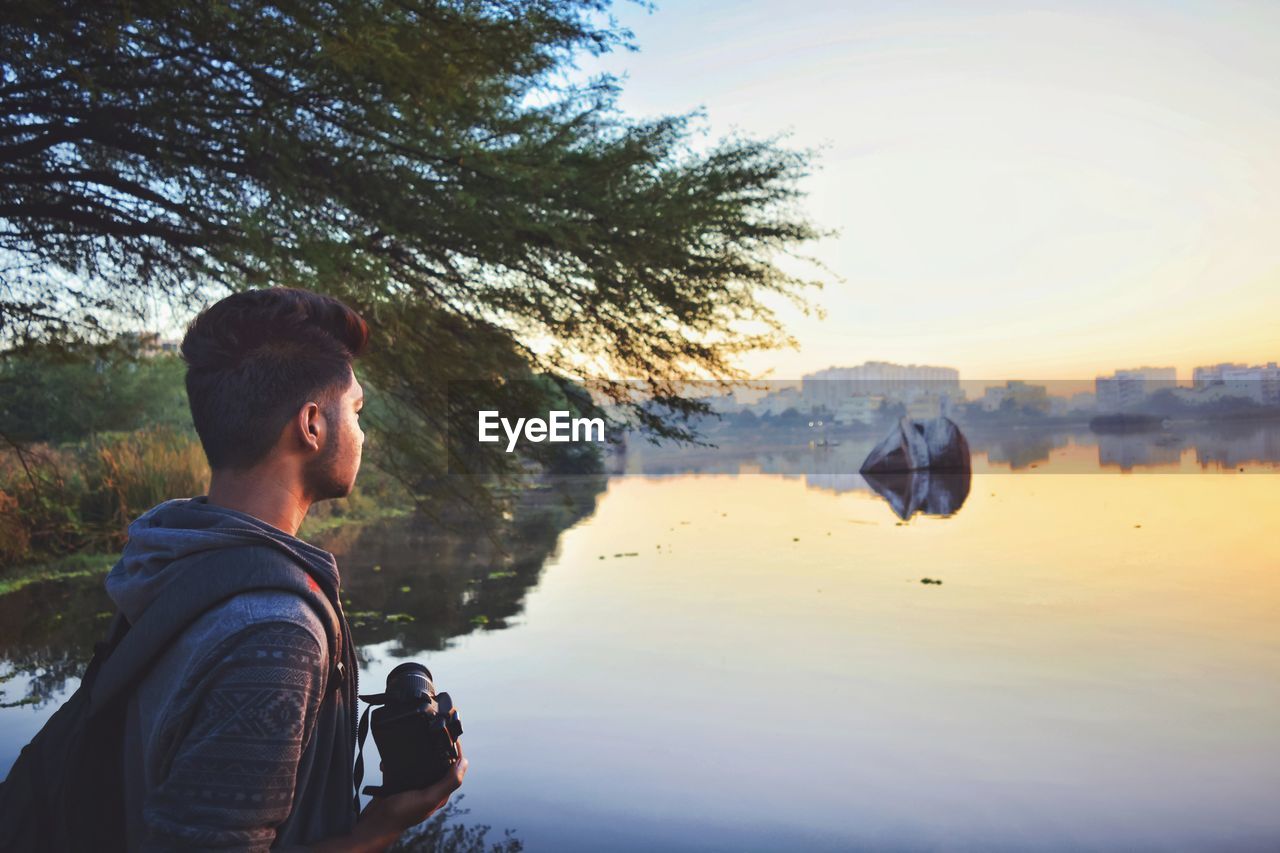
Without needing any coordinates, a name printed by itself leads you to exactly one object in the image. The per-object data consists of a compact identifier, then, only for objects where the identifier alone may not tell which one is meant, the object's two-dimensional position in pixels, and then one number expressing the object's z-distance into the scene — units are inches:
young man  55.2
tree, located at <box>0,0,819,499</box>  223.8
